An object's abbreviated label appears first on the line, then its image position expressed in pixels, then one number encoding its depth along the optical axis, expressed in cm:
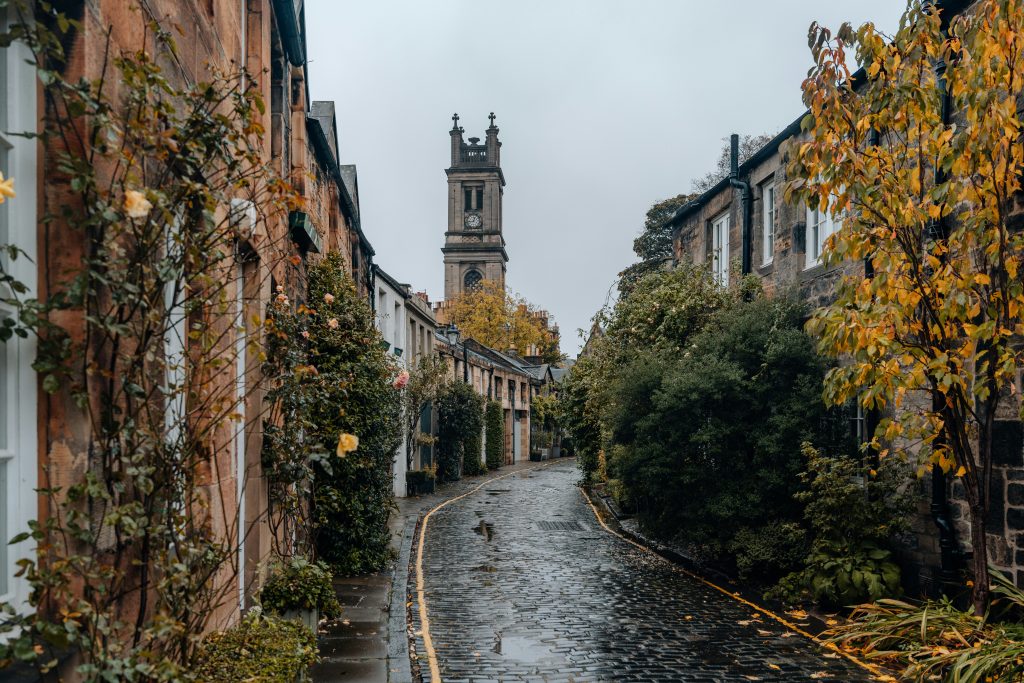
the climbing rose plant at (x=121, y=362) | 288
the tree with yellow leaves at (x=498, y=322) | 7050
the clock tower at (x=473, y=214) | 8331
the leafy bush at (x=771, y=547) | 1140
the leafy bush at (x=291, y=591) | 768
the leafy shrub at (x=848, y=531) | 1002
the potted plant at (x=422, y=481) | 2662
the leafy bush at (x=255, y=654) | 436
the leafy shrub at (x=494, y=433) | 3921
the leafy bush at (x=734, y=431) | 1202
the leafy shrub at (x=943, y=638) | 664
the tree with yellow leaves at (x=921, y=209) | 692
